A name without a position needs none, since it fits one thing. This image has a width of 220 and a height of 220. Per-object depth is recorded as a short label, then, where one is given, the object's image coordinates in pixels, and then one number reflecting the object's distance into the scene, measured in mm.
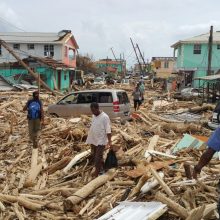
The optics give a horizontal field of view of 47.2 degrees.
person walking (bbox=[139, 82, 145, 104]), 14418
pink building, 29731
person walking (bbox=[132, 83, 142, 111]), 13842
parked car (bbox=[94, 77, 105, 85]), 38046
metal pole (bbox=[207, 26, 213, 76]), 22111
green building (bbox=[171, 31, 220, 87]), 29492
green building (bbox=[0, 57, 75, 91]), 24365
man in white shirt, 5808
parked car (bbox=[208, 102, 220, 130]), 10030
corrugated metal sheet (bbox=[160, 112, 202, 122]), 13317
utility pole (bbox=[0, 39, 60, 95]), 20788
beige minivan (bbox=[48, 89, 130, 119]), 10990
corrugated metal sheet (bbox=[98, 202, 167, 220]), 3883
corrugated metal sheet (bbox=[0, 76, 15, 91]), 21012
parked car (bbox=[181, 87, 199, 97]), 21694
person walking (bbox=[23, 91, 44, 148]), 7944
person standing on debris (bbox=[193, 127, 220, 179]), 3056
